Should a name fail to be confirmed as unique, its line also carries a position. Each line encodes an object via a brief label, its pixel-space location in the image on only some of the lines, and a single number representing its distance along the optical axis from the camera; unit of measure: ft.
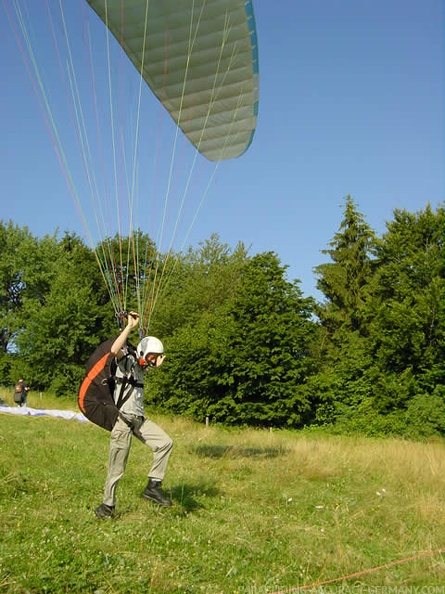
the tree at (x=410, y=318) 70.69
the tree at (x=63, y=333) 115.44
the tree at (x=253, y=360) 75.92
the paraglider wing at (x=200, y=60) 26.63
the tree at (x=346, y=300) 82.48
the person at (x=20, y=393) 67.41
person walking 17.26
